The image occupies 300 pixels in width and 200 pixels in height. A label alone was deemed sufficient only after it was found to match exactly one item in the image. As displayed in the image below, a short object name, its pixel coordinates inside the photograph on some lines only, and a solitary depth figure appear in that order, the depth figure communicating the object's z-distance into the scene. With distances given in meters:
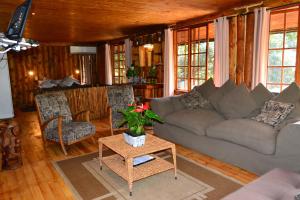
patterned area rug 2.52
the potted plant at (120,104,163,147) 2.75
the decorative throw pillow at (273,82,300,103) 3.19
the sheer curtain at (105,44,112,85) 8.80
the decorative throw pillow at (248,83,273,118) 3.54
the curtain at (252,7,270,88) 3.89
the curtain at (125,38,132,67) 7.39
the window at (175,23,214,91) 5.21
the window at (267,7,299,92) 4.01
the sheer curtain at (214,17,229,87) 4.52
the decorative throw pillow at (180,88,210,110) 4.32
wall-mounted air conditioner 9.83
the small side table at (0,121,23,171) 3.24
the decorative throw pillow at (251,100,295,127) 3.08
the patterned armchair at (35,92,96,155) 3.69
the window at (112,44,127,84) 8.39
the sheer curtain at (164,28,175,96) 5.81
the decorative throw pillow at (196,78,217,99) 4.38
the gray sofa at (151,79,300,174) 2.66
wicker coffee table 2.51
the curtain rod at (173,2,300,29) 3.59
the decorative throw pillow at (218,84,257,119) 3.60
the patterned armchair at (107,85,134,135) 4.46
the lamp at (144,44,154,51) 6.61
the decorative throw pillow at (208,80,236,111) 4.06
